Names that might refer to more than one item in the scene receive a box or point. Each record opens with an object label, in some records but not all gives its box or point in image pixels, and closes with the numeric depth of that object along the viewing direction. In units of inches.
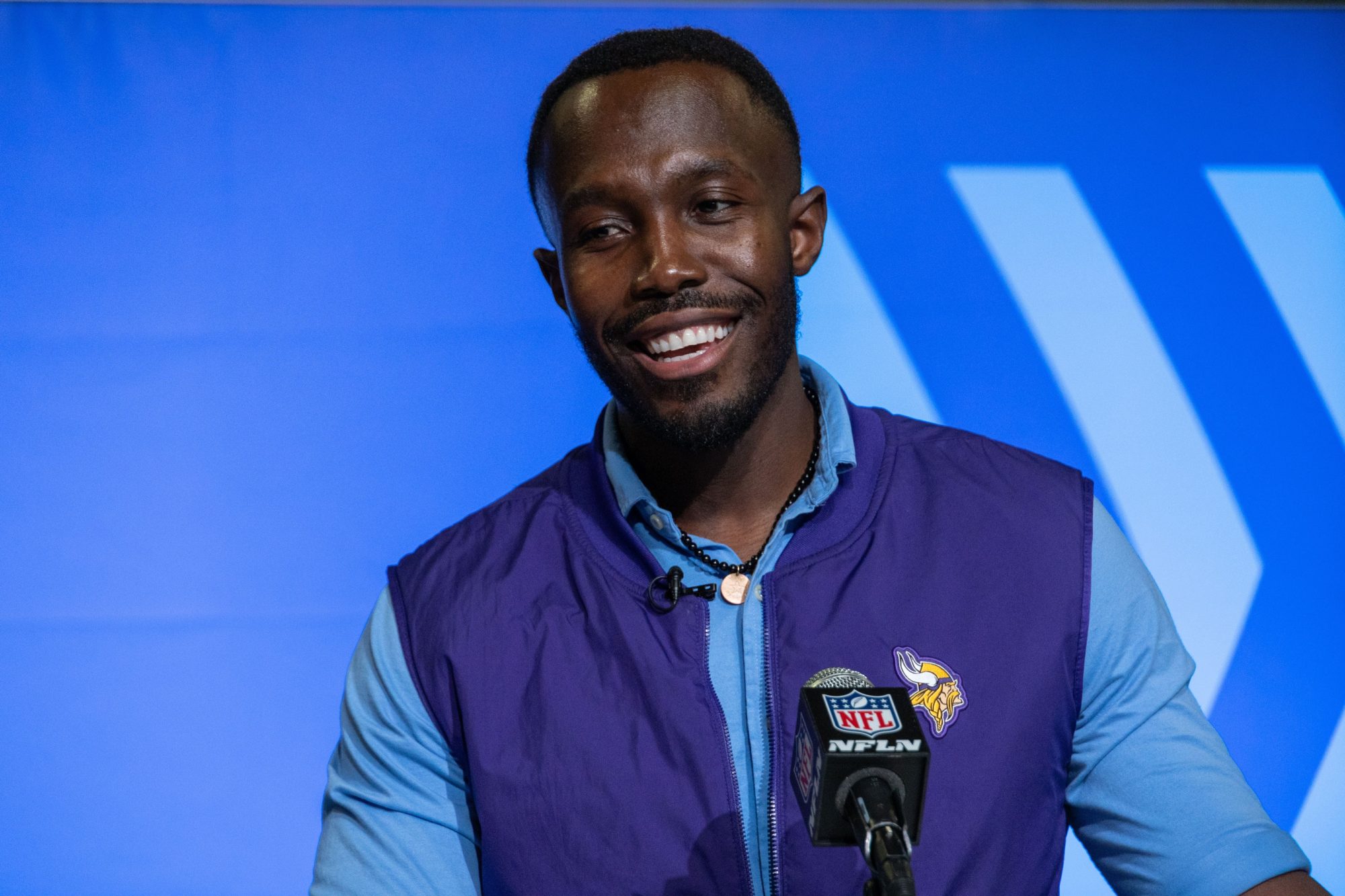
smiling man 98.2
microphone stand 87.3
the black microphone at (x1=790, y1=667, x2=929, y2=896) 88.1
